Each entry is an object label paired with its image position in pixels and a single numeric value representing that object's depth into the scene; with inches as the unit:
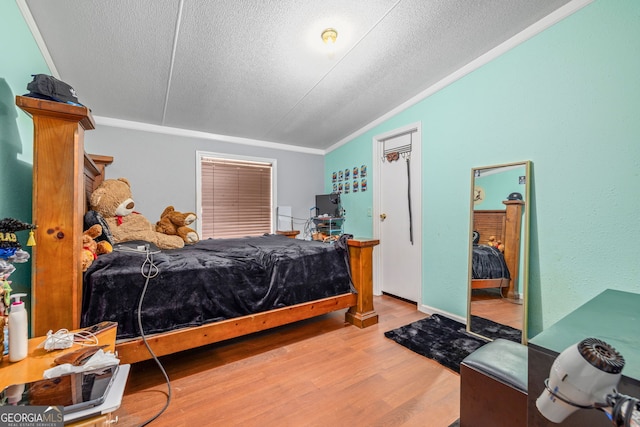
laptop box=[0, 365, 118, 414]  26.4
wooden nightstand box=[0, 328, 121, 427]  28.0
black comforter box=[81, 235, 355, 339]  56.2
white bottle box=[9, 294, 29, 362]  35.2
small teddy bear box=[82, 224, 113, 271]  53.9
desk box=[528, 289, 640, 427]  24.4
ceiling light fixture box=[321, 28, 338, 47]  73.3
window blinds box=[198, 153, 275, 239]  139.0
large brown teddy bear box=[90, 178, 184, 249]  81.6
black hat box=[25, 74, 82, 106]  46.3
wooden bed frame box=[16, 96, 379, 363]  44.8
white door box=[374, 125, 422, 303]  119.0
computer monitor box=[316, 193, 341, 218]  154.4
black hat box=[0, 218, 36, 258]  35.0
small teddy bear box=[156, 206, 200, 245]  103.9
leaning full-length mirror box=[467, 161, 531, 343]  80.8
